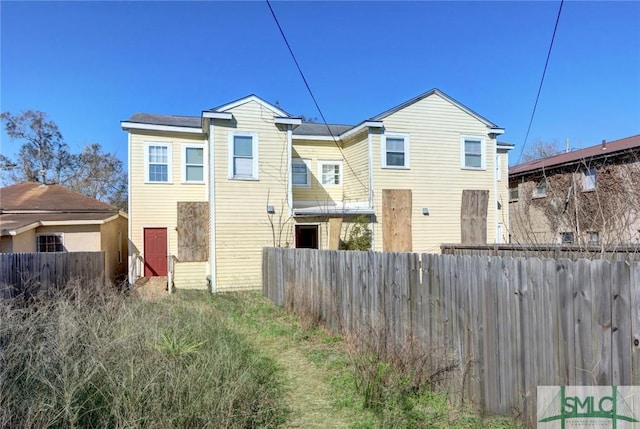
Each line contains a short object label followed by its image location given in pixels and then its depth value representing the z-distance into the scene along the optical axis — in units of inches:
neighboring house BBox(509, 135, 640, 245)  613.9
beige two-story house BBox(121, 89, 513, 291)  513.7
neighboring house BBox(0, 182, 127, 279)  521.3
